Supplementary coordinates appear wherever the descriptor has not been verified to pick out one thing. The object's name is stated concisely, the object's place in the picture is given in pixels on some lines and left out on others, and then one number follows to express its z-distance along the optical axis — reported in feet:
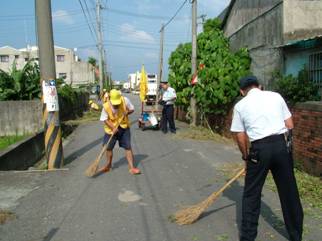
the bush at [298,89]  31.32
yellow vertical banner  67.46
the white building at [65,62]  245.45
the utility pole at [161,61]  124.67
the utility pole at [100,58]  129.70
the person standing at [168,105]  51.85
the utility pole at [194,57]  57.88
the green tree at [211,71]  48.01
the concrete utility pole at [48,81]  31.24
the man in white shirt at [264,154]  15.85
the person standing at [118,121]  28.35
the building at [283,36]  36.11
